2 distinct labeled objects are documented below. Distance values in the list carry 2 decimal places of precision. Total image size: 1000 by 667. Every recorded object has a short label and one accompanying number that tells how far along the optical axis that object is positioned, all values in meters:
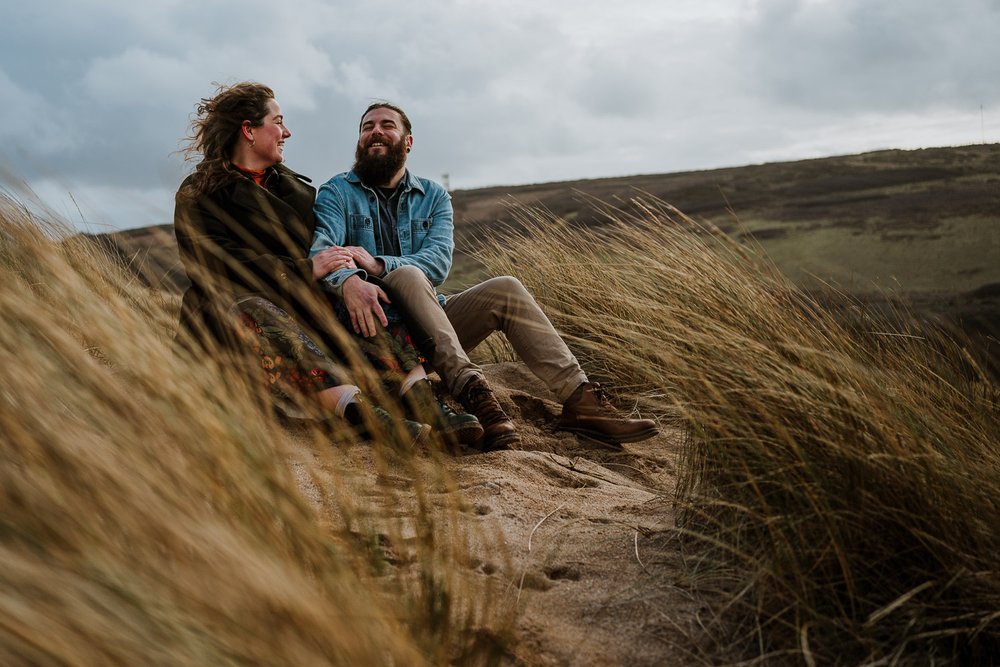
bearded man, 2.92
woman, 2.77
